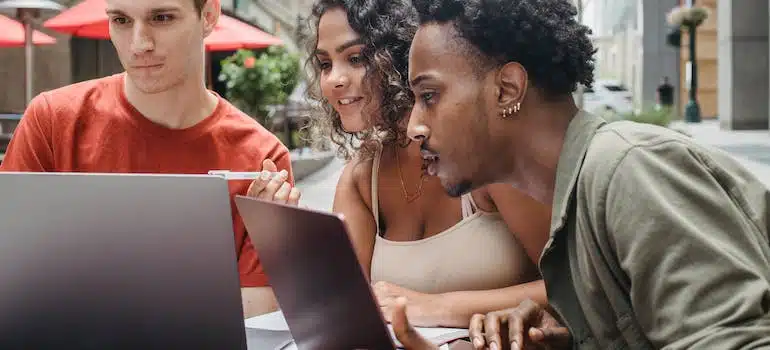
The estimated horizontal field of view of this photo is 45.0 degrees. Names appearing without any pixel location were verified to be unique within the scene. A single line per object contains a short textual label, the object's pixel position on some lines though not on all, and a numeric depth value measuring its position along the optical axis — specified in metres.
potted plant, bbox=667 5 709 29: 22.42
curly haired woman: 1.87
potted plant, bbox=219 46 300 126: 13.30
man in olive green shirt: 1.07
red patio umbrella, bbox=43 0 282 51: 5.93
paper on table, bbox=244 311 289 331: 1.62
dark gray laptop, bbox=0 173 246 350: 1.11
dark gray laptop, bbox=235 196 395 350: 0.97
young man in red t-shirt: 1.85
